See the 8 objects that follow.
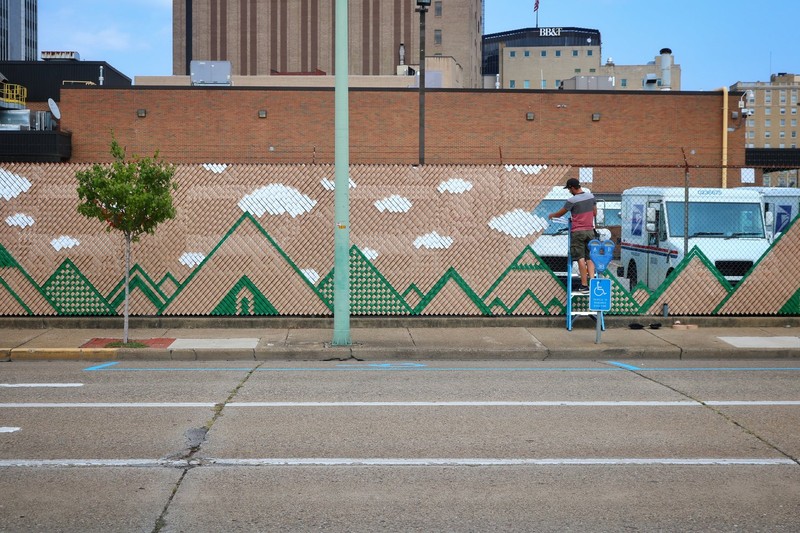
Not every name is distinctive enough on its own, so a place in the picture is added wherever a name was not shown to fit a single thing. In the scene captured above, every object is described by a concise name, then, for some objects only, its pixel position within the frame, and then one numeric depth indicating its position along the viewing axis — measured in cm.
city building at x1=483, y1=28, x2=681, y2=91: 13988
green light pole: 1308
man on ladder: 1445
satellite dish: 4014
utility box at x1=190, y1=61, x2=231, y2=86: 4806
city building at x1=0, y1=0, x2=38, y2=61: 15188
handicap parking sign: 1385
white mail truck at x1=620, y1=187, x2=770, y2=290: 1734
